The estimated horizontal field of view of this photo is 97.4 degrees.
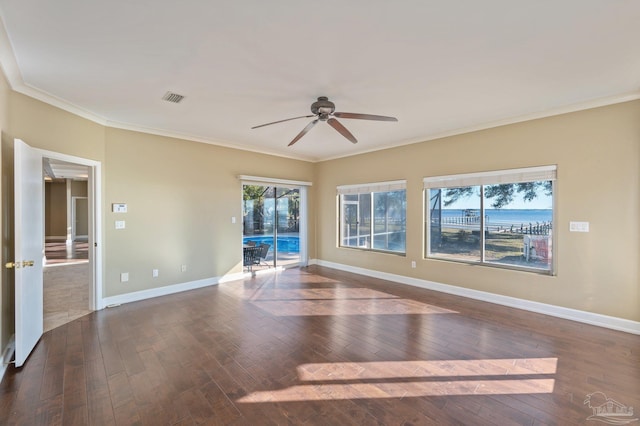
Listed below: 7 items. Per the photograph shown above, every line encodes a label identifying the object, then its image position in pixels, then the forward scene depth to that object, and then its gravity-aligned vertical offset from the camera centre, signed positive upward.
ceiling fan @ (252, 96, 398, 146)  3.05 +1.14
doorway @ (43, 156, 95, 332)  4.12 -1.23
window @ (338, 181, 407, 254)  5.77 -0.09
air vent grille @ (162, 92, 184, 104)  3.29 +1.38
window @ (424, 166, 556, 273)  4.05 -0.10
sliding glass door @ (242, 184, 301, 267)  6.35 -0.15
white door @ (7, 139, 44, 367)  2.57 -0.35
